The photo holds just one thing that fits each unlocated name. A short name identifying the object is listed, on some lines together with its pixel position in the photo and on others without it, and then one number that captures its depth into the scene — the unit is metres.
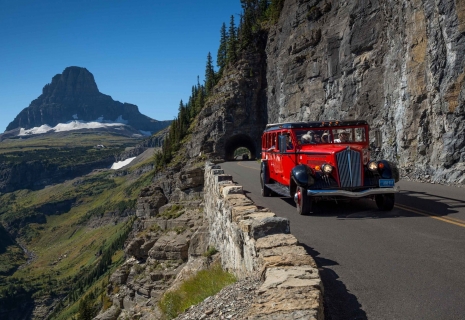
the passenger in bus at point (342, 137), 12.70
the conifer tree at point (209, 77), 79.44
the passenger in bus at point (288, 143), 12.90
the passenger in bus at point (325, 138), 12.72
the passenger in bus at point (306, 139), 12.71
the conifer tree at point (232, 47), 70.39
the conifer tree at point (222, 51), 83.00
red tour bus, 11.10
